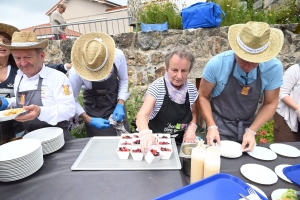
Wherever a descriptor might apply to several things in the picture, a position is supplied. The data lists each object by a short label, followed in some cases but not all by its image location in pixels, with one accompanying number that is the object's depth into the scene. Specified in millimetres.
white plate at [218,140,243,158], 1299
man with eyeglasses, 5725
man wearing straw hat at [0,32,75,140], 1613
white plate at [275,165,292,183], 1090
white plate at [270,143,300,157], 1342
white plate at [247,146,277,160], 1310
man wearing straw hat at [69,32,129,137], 1990
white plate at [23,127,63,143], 1448
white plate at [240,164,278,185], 1072
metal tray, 1178
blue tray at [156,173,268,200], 809
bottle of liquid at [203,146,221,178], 956
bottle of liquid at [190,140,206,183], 1000
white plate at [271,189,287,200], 936
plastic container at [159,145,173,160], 1246
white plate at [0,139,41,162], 1179
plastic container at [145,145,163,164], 1184
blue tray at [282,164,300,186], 1026
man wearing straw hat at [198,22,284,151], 1472
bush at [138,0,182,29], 4074
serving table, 990
